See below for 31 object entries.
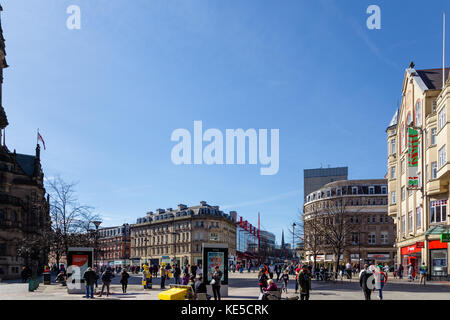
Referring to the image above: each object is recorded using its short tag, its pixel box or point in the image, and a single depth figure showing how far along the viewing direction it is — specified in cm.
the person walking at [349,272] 4912
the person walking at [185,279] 3062
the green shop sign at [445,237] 4006
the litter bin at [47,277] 4006
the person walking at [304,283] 2270
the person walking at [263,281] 2312
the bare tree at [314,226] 5675
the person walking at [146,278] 3381
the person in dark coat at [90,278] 2627
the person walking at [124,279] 3034
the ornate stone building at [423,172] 4291
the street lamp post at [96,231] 4132
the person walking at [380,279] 2405
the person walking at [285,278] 3103
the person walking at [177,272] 3812
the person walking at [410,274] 4498
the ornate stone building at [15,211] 6334
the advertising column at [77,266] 2966
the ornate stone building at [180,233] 12781
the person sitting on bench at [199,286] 2169
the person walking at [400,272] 5059
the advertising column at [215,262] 2608
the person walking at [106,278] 2769
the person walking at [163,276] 3448
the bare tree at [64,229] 3909
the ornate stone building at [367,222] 9119
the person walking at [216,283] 2338
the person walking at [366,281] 2186
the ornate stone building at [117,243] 15862
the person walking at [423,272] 3964
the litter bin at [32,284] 3198
